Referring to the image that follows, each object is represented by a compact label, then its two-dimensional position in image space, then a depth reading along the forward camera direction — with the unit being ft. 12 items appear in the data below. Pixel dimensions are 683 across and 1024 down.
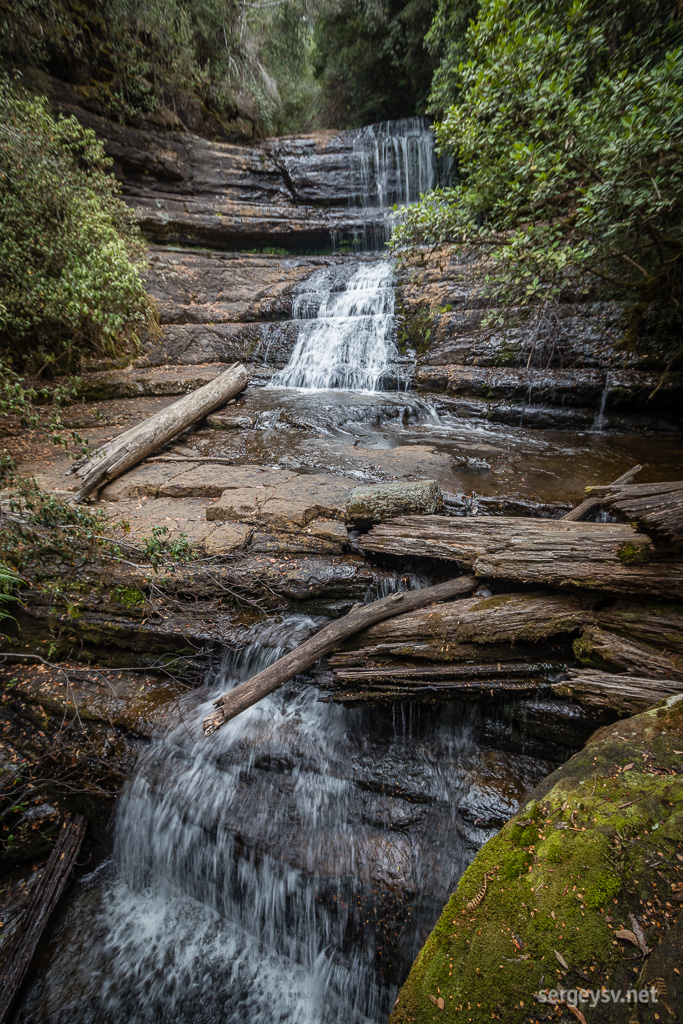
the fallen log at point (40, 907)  8.18
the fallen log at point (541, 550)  8.87
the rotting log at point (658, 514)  8.14
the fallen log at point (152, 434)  15.74
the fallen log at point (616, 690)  7.86
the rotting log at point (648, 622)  8.50
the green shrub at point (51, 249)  20.40
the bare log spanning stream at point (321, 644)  8.69
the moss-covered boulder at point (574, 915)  4.34
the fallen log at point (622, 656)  8.15
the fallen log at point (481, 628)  9.36
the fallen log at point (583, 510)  12.15
